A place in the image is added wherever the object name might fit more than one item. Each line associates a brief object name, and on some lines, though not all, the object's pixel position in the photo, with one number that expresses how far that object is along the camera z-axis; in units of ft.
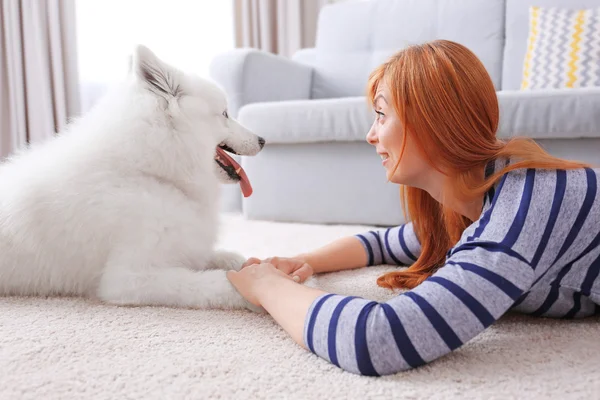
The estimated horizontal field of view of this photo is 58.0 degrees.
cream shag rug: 2.63
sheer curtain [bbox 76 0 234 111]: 14.14
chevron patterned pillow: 8.40
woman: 2.77
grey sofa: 7.07
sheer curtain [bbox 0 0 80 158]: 12.97
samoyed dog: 4.06
